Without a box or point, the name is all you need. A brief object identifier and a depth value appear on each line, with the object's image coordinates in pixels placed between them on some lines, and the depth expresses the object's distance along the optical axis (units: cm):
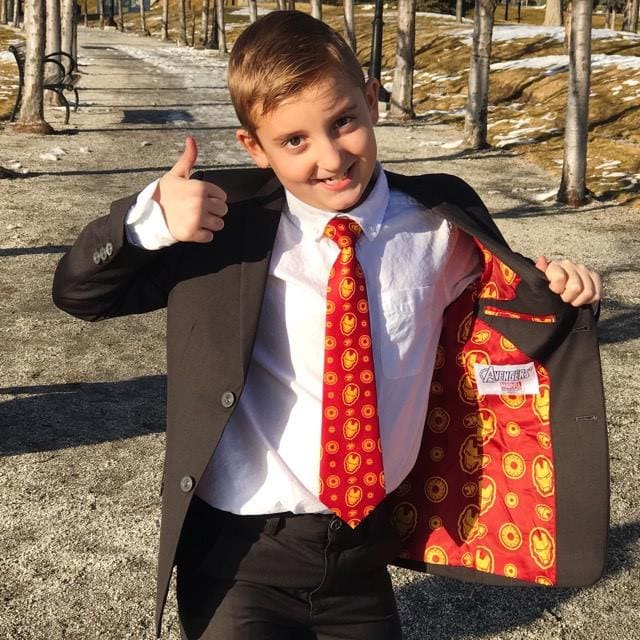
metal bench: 1727
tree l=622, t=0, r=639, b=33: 4628
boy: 199
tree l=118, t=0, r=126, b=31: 8180
